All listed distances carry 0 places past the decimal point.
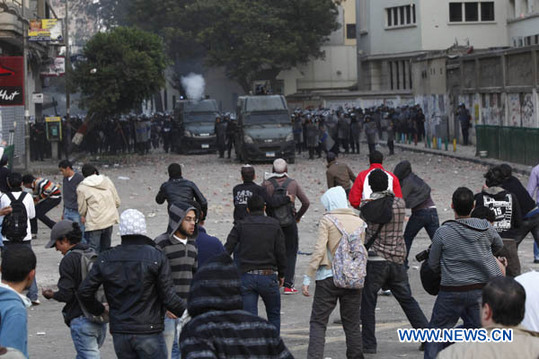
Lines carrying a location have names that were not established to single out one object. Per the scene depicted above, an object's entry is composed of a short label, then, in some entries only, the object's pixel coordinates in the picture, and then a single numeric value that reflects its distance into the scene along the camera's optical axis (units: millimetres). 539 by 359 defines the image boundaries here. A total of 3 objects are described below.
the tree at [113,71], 39000
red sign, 31047
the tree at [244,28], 68000
